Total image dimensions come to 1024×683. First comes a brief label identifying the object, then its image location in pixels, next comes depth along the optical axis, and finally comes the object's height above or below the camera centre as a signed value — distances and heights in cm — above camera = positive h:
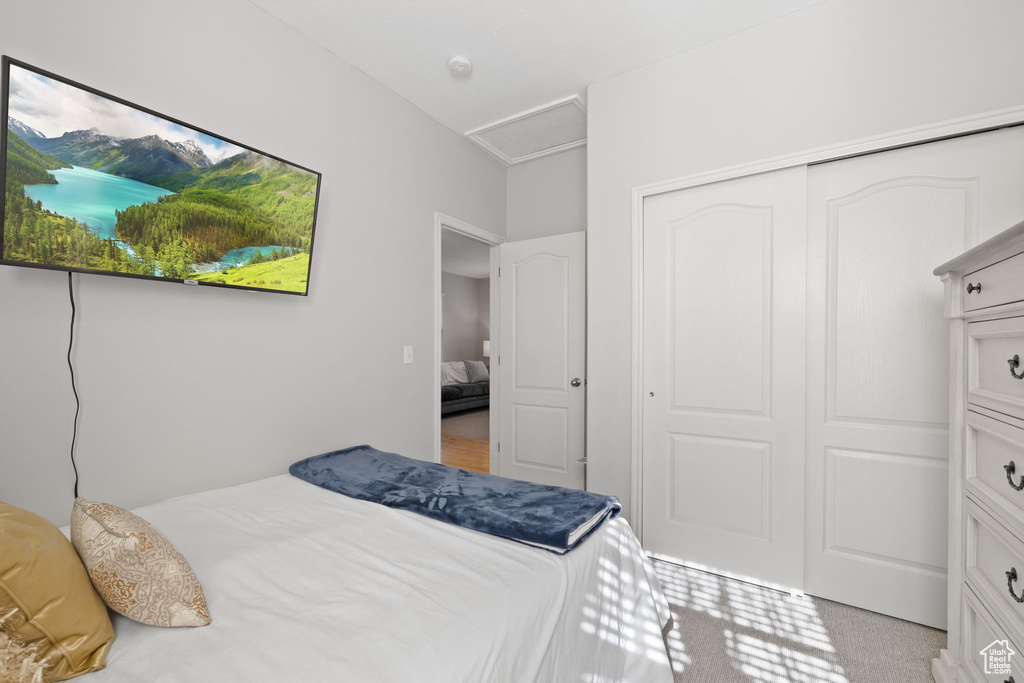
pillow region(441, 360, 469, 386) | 783 -51
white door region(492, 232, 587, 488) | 331 -11
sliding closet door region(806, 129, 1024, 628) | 187 -3
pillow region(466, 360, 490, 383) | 853 -50
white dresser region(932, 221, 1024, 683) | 118 -33
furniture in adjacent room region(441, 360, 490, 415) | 724 -80
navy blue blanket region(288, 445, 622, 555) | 140 -56
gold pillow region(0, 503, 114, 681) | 78 -48
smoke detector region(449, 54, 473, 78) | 246 +155
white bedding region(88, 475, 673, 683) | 89 -61
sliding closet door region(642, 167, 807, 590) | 218 -15
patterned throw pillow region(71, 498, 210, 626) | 95 -50
